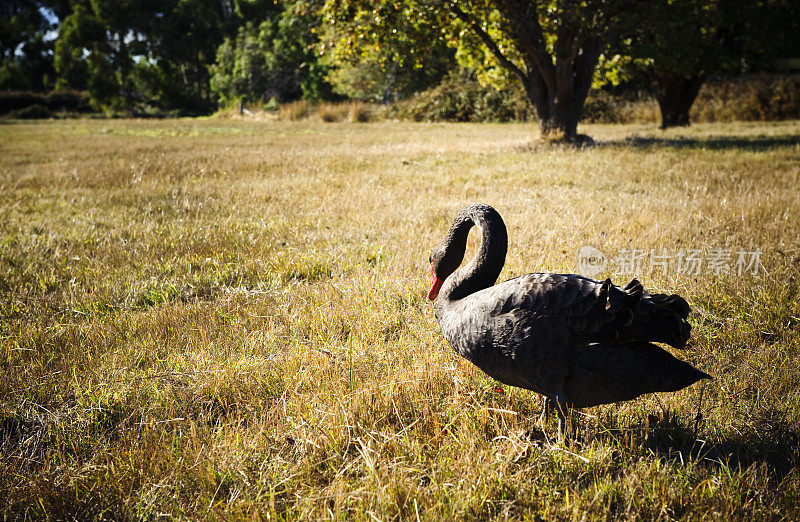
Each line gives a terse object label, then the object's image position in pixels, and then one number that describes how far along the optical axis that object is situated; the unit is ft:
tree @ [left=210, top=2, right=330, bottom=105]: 141.90
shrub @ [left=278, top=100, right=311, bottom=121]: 105.91
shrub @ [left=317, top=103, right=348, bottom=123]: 98.02
